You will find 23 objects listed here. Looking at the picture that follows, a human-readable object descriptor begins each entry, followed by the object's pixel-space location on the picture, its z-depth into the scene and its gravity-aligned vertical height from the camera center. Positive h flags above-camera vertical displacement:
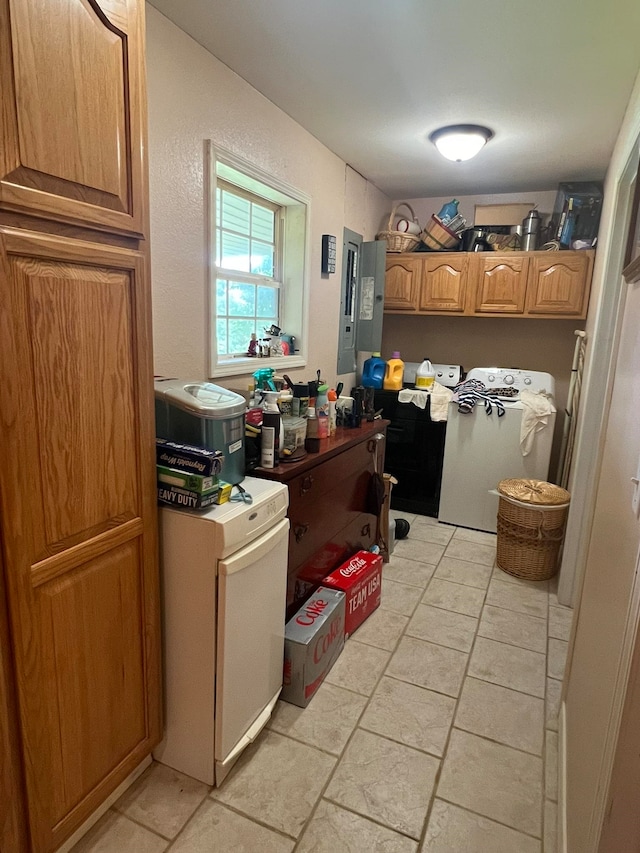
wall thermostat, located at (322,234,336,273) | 3.09 +0.48
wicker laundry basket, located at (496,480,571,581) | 2.88 -1.10
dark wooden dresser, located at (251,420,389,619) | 2.00 -0.79
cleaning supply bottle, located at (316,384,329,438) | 2.33 -0.38
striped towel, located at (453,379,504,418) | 3.44 -0.42
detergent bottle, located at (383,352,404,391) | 3.78 -0.31
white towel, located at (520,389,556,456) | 3.31 -0.52
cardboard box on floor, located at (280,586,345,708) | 1.89 -1.22
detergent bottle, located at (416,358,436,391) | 3.76 -0.31
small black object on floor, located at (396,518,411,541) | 3.45 -1.34
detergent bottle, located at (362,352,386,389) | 3.80 -0.30
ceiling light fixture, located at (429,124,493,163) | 2.65 +1.05
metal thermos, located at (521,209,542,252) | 3.56 +0.77
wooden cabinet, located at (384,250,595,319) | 3.46 +0.39
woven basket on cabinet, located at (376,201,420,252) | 3.85 +0.71
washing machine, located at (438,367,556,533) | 3.41 -0.80
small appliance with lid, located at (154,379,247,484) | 1.55 -0.29
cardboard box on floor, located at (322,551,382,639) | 2.29 -1.18
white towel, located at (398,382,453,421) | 3.57 -0.46
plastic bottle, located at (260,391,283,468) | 1.88 -0.41
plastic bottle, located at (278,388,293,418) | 2.17 -0.33
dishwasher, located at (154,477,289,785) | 1.44 -0.90
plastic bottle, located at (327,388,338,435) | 2.52 -0.39
